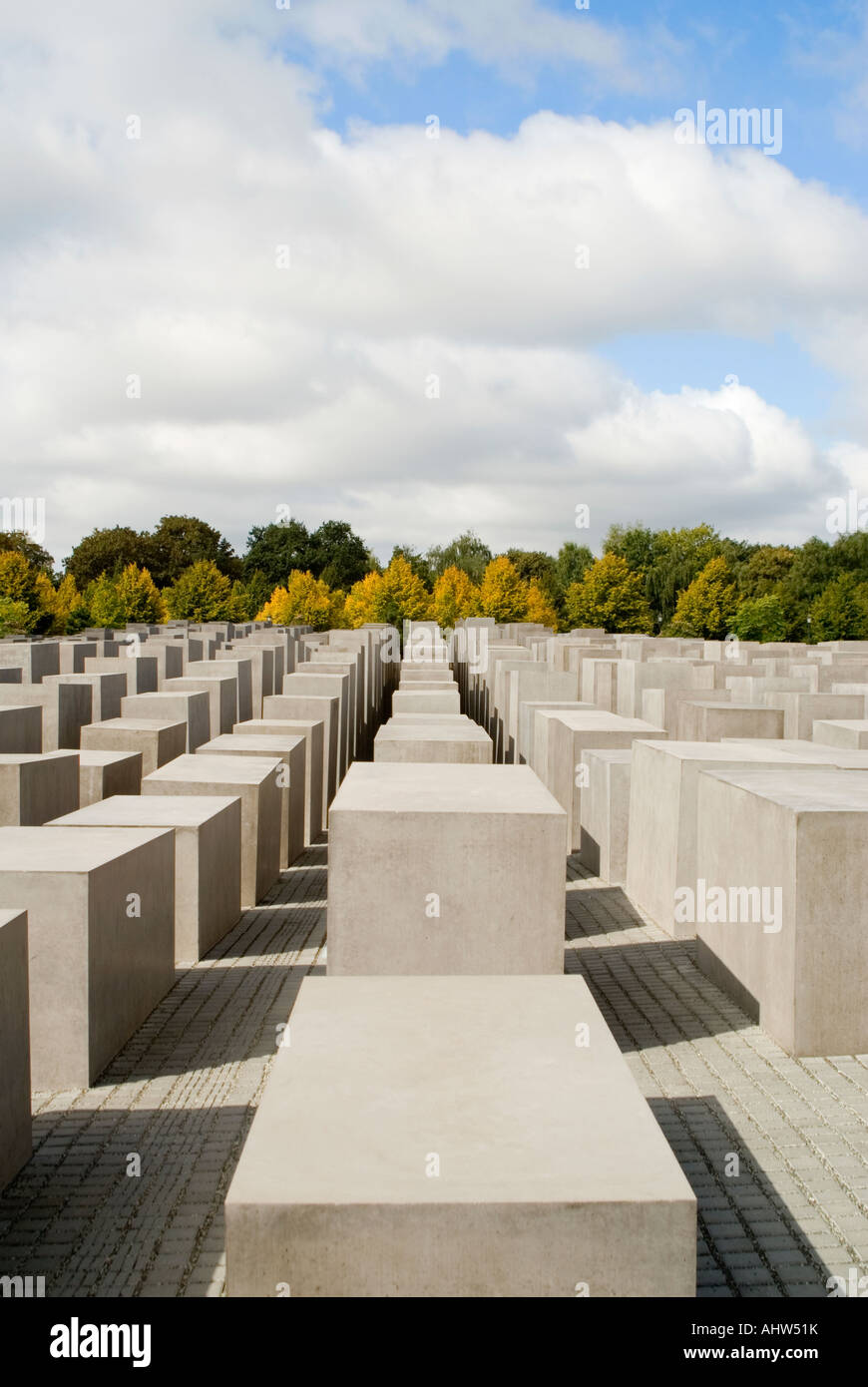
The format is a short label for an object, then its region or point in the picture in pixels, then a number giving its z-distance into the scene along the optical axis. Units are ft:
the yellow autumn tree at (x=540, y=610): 200.65
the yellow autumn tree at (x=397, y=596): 193.88
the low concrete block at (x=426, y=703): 60.95
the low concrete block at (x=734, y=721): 46.01
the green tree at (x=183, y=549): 269.44
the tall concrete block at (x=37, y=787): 35.65
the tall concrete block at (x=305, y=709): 59.47
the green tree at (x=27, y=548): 227.40
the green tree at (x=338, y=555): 305.73
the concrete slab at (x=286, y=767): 45.47
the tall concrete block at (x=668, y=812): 27.41
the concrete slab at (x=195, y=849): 28.71
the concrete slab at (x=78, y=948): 19.94
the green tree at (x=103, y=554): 254.68
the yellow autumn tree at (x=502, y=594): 193.57
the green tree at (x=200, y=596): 197.98
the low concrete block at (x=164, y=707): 57.21
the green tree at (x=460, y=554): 305.94
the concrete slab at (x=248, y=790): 36.63
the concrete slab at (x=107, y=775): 42.32
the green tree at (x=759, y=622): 177.17
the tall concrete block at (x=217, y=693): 65.00
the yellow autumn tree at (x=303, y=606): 199.21
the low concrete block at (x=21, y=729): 47.42
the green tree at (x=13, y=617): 139.95
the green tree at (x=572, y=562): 290.56
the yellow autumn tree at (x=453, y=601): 199.82
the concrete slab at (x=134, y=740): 49.90
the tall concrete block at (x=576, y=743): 42.37
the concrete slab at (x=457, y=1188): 9.86
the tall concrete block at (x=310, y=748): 52.85
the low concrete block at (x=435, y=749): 37.55
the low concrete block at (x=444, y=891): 20.20
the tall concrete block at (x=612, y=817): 35.47
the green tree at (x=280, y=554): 307.78
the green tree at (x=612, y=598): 199.00
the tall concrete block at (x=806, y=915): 18.88
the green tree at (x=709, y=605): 190.39
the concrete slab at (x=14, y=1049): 15.81
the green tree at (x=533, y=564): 307.78
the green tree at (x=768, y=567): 257.96
